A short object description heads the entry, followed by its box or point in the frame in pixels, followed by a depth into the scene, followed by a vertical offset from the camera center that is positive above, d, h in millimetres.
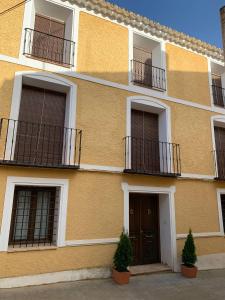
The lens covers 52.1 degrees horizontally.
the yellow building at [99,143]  6285 +1869
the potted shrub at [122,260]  6199 -1589
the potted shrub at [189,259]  7078 -1752
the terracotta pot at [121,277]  6156 -2009
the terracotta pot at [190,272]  7059 -2101
